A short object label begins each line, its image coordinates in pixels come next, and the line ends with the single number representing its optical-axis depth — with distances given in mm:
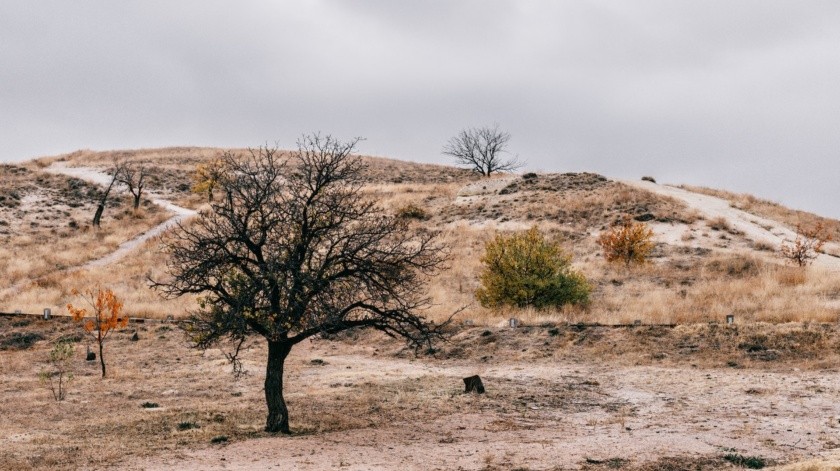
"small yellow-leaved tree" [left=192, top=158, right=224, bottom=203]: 62159
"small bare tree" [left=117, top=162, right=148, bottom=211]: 58969
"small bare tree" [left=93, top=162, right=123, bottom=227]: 54281
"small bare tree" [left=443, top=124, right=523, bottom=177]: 77250
